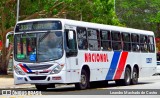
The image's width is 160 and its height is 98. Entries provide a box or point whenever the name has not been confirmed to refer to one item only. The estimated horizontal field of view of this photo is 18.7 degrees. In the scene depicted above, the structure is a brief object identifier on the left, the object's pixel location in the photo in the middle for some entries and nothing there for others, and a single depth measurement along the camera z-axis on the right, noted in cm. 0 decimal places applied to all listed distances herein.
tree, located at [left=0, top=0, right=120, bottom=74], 3691
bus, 2092
